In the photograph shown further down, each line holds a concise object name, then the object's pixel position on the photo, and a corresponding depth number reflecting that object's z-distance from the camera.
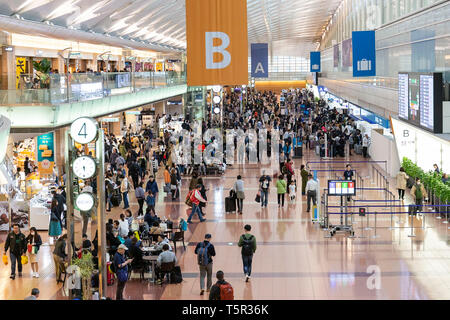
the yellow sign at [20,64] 32.72
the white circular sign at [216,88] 46.31
